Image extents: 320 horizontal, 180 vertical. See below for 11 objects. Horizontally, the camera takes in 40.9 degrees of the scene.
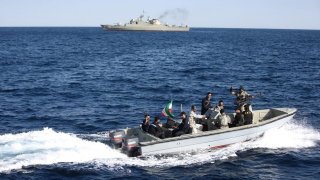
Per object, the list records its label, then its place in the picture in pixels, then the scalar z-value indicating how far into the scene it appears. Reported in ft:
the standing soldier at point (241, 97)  74.95
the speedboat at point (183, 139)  61.93
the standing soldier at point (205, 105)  74.38
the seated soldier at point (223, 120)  67.96
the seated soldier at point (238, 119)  69.41
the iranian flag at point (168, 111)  67.42
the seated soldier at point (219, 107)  70.73
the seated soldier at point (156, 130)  64.59
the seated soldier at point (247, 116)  69.51
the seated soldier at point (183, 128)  64.90
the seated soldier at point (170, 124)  67.74
